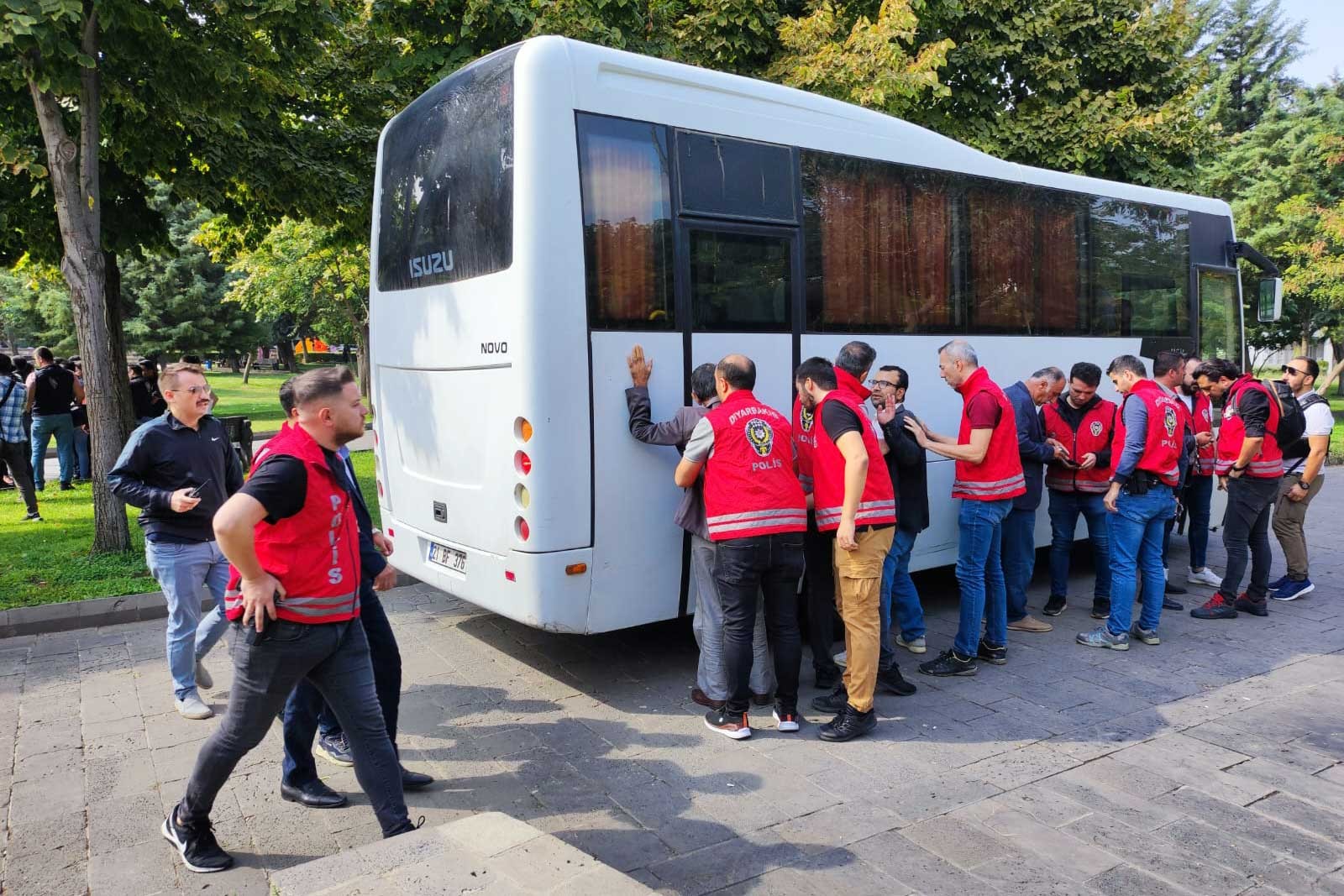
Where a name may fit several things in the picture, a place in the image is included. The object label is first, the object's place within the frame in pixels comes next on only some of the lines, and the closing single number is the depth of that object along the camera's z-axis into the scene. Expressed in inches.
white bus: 202.7
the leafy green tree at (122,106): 296.7
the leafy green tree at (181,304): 1316.4
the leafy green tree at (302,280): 980.6
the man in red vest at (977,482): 227.3
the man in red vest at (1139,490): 246.4
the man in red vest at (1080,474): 281.6
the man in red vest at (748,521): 188.4
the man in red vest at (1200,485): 322.0
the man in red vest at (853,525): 187.9
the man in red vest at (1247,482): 276.1
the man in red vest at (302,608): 130.0
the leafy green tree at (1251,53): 1401.3
